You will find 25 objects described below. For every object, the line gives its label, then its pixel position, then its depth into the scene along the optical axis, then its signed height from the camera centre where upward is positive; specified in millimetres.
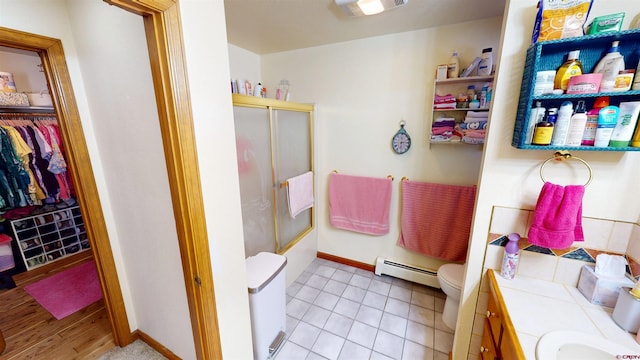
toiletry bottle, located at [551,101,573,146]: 904 +33
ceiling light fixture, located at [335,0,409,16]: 1442 +820
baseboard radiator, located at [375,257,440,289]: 2238 -1349
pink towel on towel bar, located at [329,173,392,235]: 2305 -690
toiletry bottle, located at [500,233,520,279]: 1109 -582
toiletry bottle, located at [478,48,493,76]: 1663 +517
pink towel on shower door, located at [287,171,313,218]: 2152 -545
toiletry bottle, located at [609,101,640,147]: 837 +34
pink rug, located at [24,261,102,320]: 1985 -1405
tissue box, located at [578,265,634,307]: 950 -640
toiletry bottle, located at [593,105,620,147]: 861 +36
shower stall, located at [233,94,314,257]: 1679 -213
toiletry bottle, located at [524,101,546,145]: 943 +59
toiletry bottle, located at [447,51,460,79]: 1789 +519
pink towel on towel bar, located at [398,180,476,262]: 1992 -747
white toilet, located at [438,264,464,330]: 1737 -1158
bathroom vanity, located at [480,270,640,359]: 838 -723
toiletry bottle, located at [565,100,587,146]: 895 +31
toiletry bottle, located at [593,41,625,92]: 838 +240
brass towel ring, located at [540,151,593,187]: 984 -104
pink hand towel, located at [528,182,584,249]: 958 -348
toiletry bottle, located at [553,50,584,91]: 898 +244
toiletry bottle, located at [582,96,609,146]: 883 +43
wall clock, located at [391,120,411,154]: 2123 -53
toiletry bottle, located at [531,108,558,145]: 924 +10
